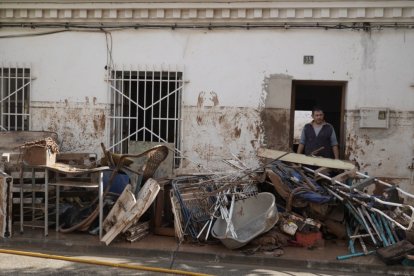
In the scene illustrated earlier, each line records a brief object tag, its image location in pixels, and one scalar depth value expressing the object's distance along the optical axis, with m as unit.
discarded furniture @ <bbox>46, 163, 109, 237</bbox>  6.38
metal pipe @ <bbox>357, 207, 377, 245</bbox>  6.04
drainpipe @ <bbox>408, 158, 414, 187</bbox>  7.69
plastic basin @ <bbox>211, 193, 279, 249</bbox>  5.98
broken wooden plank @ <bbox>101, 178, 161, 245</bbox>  6.09
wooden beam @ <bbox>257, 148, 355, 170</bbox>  6.85
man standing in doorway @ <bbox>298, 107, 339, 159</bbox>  7.59
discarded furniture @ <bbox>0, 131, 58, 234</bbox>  6.89
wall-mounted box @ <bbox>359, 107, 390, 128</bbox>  7.66
